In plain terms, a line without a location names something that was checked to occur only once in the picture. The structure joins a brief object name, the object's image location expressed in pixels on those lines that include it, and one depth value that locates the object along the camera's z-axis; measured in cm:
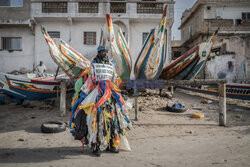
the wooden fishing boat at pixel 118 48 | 600
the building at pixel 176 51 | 2186
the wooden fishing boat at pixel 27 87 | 723
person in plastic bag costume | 283
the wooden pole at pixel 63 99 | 579
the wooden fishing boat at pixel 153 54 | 574
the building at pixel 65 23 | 1288
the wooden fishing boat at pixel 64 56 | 585
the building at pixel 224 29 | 1361
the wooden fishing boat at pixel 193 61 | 605
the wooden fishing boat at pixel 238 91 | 842
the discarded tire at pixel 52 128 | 430
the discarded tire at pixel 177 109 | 688
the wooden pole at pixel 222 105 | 505
